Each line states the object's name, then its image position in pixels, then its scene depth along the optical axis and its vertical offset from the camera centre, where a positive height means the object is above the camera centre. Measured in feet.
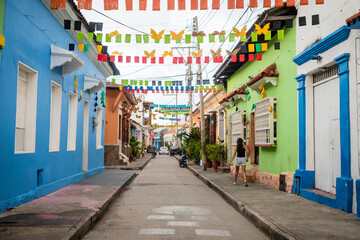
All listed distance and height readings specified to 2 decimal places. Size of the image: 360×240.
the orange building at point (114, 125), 73.26 +3.61
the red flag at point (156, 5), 22.77 +8.76
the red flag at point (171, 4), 22.56 +8.72
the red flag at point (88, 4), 22.86 +8.78
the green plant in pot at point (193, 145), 80.71 -0.44
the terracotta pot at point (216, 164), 65.10 -3.79
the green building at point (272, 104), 34.04 +4.46
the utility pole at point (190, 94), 88.87 +15.03
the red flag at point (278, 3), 23.24 +9.18
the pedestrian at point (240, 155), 40.45 -1.29
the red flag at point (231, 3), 22.68 +8.86
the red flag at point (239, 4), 22.63 +8.80
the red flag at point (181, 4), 22.70 +8.77
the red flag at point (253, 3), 22.95 +9.01
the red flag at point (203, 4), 22.49 +8.72
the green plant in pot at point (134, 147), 100.83 -1.30
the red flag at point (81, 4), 22.93 +8.85
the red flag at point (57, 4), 25.44 +9.87
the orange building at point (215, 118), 68.64 +5.29
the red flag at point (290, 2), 24.20 +9.75
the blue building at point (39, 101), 23.16 +3.41
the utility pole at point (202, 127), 65.04 +2.99
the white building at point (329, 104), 23.41 +3.06
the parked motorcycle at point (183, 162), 81.90 -4.35
